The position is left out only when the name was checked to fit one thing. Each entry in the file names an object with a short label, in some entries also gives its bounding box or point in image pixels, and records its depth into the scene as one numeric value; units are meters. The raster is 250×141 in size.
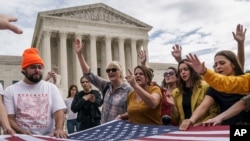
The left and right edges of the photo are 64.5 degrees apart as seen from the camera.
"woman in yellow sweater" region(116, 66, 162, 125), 2.46
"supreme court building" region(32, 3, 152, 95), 23.05
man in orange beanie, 2.31
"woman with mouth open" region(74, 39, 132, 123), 2.93
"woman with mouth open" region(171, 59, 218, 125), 2.57
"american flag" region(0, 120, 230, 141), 1.73
